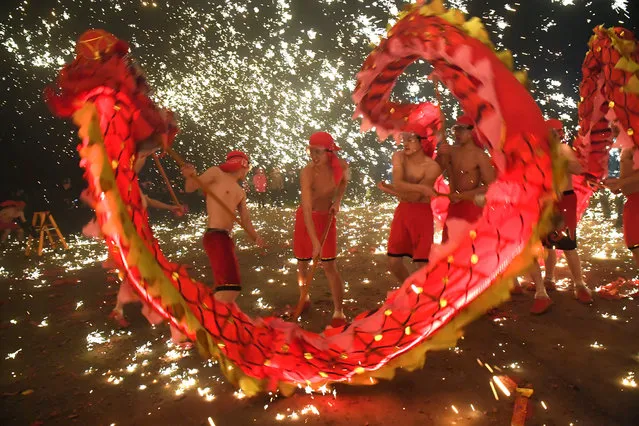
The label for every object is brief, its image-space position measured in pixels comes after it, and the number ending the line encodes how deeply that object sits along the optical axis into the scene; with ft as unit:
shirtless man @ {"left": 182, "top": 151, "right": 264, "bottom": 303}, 13.64
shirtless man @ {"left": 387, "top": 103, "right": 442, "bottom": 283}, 15.07
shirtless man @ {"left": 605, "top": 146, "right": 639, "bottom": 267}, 15.49
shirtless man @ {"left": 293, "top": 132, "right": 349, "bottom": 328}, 15.52
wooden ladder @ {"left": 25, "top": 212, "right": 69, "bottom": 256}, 34.32
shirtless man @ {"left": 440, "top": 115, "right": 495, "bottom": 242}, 15.10
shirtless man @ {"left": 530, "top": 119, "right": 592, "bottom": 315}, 16.72
